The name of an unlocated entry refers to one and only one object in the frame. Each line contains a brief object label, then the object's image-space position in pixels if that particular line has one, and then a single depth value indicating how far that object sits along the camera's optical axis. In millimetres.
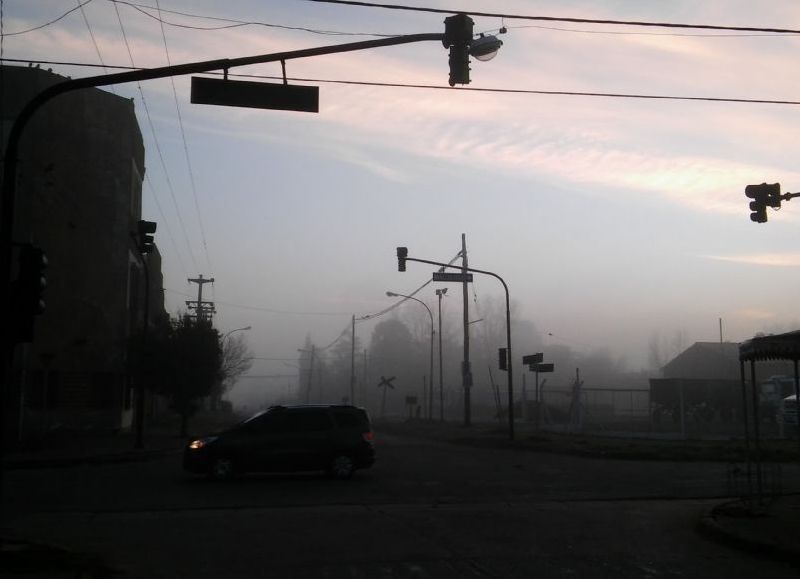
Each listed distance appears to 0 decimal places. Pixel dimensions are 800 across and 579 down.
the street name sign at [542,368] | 30120
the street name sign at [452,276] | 35281
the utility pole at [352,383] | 74062
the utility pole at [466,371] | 41719
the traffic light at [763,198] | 19031
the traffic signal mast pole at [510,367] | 30094
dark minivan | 17844
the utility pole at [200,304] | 69562
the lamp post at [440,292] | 55588
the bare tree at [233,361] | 44919
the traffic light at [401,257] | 29922
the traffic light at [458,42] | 11219
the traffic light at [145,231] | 23516
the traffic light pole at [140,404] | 27812
